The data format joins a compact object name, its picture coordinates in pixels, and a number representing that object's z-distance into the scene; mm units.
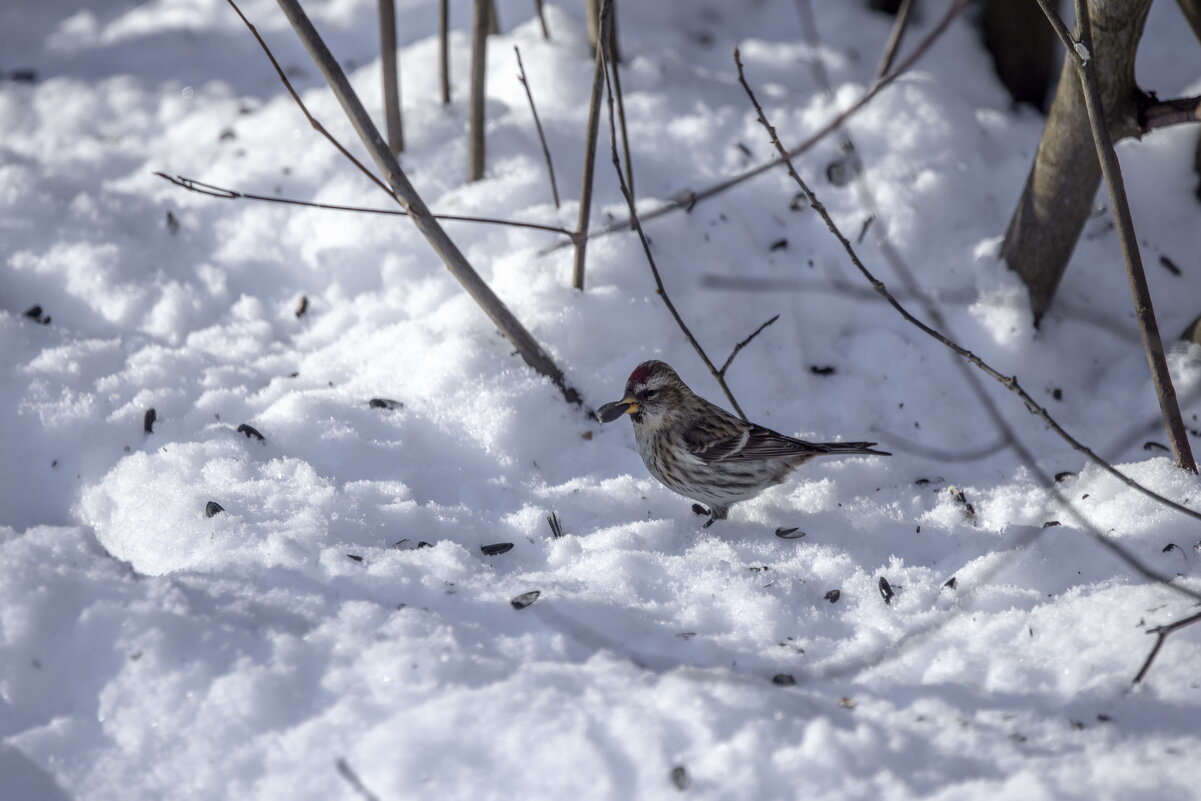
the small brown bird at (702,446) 6996
